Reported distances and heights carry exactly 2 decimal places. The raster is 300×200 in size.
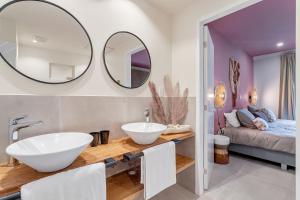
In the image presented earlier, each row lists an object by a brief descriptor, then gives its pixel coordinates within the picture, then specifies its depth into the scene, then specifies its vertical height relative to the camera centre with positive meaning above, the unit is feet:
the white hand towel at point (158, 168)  4.23 -2.10
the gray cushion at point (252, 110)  12.48 -0.98
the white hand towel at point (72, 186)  2.47 -1.58
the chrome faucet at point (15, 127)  3.25 -0.64
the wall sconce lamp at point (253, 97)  16.26 +0.14
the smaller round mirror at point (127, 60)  5.27 +1.49
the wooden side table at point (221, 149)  8.79 -3.08
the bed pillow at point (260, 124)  9.48 -1.66
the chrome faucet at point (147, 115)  5.97 -0.66
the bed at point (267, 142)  8.08 -2.58
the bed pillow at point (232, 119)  10.68 -1.50
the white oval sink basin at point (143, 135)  4.27 -1.06
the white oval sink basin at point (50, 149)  2.48 -1.00
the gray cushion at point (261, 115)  11.95 -1.33
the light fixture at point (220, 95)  10.52 +0.24
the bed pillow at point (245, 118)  10.15 -1.37
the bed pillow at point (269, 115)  12.41 -1.41
